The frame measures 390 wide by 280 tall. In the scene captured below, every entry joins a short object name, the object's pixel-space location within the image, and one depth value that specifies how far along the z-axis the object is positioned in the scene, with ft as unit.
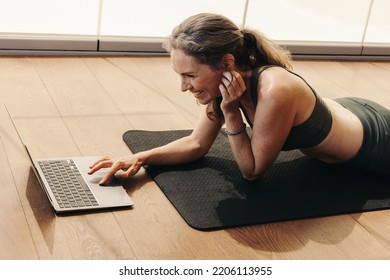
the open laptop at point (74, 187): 8.32
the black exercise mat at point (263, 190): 8.45
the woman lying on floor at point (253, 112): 8.13
